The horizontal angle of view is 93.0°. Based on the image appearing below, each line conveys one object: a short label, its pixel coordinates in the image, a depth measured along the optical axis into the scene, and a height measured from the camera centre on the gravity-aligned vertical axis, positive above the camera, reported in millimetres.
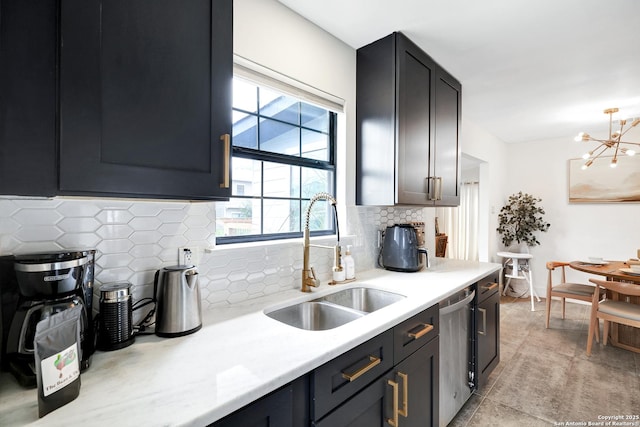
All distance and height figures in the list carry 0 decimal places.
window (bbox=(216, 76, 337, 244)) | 1580 +280
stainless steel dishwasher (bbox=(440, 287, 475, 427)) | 1669 -824
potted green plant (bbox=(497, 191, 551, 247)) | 4578 -114
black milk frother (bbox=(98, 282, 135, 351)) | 928 -321
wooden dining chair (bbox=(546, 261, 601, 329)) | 3182 -839
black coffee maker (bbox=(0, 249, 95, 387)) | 754 -223
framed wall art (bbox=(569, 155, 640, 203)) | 4008 +448
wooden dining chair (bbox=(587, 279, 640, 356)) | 2494 -839
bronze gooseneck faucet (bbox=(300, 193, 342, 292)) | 1592 -263
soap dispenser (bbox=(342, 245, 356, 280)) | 1821 -316
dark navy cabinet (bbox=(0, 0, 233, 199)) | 710 +314
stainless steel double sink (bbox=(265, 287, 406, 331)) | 1417 -483
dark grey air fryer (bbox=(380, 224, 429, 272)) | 2094 -253
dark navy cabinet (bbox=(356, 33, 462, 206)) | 1889 +596
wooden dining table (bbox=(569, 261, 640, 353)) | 2822 -1109
